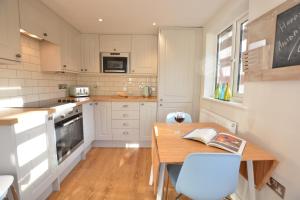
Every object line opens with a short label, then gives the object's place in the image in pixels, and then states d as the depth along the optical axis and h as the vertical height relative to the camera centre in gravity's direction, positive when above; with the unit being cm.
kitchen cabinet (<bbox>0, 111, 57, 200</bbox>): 125 -60
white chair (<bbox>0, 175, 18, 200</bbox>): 103 -68
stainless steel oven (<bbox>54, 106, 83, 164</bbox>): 189 -61
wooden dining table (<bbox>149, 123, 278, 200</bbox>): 106 -47
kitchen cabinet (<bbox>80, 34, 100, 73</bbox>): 322 +66
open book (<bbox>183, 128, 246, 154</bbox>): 116 -43
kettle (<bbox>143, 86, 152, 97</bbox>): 335 -11
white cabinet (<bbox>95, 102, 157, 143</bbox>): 302 -67
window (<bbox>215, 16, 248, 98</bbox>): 192 +43
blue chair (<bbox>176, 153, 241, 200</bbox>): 95 -56
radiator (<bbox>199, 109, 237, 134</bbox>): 171 -43
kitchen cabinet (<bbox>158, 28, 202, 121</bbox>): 283 +29
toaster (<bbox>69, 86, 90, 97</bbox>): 291 -11
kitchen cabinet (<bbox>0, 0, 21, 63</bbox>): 141 +50
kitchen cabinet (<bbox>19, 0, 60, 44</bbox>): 169 +78
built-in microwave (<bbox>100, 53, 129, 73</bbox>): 325 +48
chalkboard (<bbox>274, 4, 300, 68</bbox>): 100 +32
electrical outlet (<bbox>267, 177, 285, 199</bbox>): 111 -73
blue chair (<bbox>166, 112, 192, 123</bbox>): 211 -44
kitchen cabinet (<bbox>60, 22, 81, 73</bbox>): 253 +64
